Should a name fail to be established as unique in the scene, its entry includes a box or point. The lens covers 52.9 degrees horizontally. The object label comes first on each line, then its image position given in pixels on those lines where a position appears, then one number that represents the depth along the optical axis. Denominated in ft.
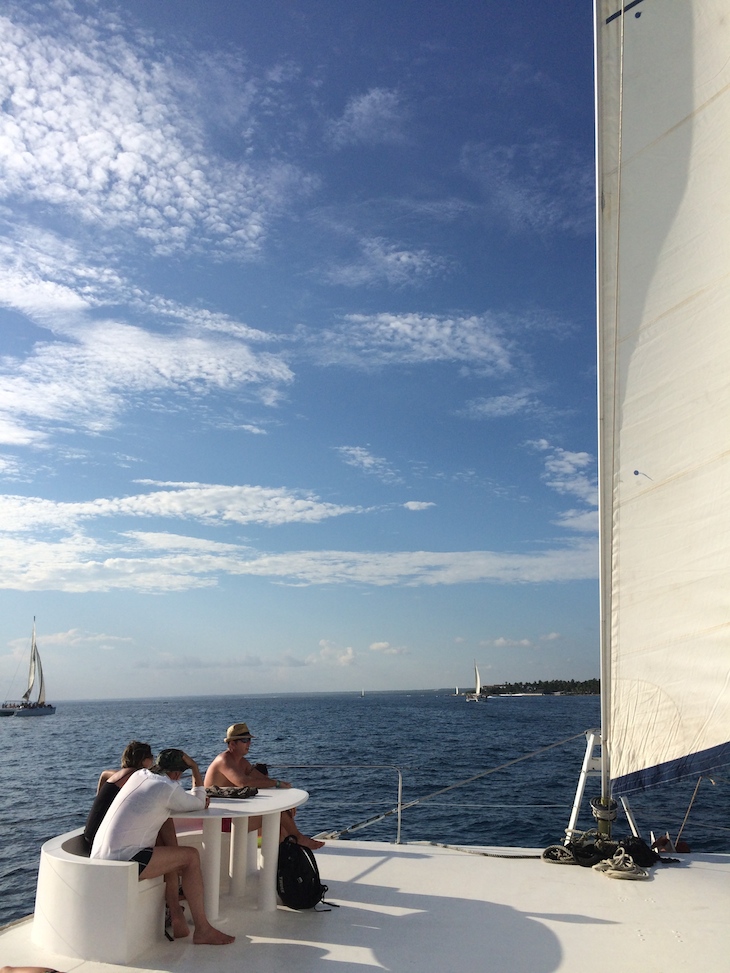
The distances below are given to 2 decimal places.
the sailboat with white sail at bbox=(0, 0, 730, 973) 12.76
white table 12.95
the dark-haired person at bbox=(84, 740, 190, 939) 12.44
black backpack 13.85
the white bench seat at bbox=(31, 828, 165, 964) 11.33
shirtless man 16.74
